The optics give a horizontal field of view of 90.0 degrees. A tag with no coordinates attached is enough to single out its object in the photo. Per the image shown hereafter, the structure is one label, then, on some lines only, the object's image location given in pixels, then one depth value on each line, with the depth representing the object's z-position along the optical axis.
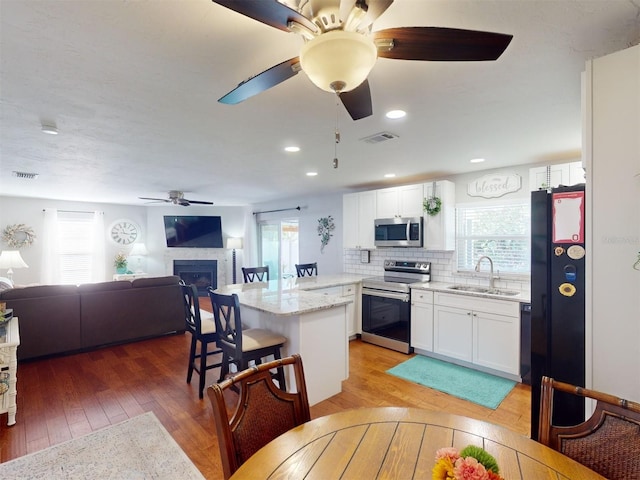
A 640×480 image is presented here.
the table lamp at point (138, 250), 7.79
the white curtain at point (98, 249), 7.46
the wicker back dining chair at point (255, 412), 1.12
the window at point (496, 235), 3.72
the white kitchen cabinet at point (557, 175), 3.25
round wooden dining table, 0.98
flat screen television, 8.20
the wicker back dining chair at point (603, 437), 1.04
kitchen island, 2.65
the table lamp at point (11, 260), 5.62
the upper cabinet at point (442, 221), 4.14
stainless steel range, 4.12
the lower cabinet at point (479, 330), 3.29
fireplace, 8.38
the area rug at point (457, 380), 3.00
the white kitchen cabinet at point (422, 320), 3.92
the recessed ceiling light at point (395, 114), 2.25
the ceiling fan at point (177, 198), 5.64
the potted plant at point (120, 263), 7.67
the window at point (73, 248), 6.90
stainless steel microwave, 4.31
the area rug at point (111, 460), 1.97
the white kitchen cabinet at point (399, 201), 4.36
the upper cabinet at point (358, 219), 4.89
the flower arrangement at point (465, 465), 0.71
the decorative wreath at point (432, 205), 4.15
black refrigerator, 1.76
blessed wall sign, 3.79
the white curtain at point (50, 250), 6.83
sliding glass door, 7.07
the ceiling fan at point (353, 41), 1.00
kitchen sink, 3.56
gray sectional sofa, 3.79
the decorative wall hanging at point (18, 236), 6.48
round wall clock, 7.75
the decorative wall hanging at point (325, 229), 5.96
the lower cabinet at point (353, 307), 4.56
